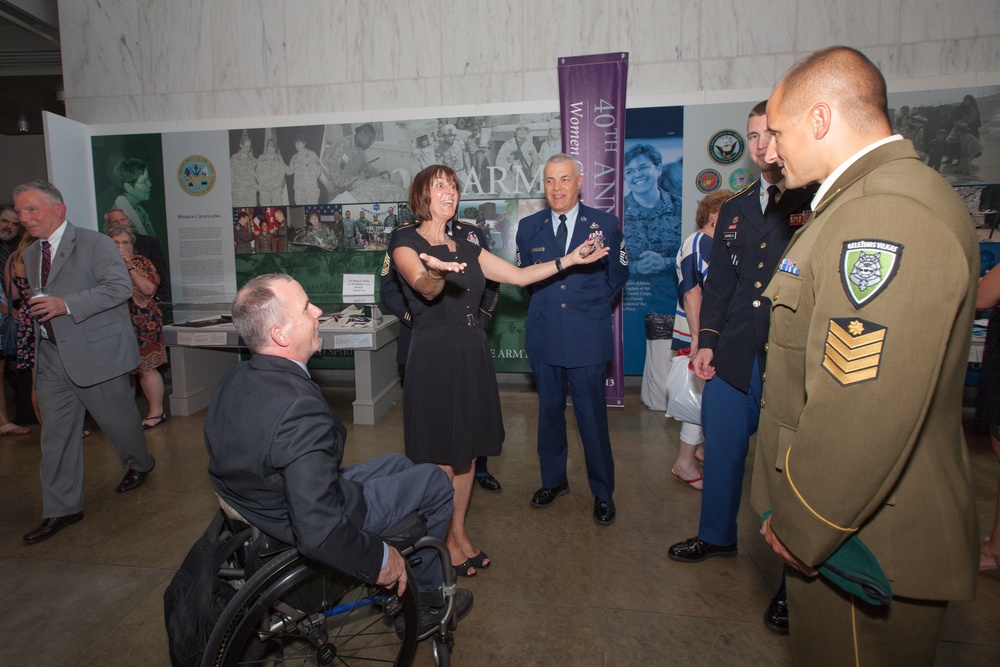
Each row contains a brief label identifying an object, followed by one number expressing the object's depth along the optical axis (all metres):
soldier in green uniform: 0.95
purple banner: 5.21
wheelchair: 1.51
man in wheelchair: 1.46
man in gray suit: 2.99
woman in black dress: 2.41
